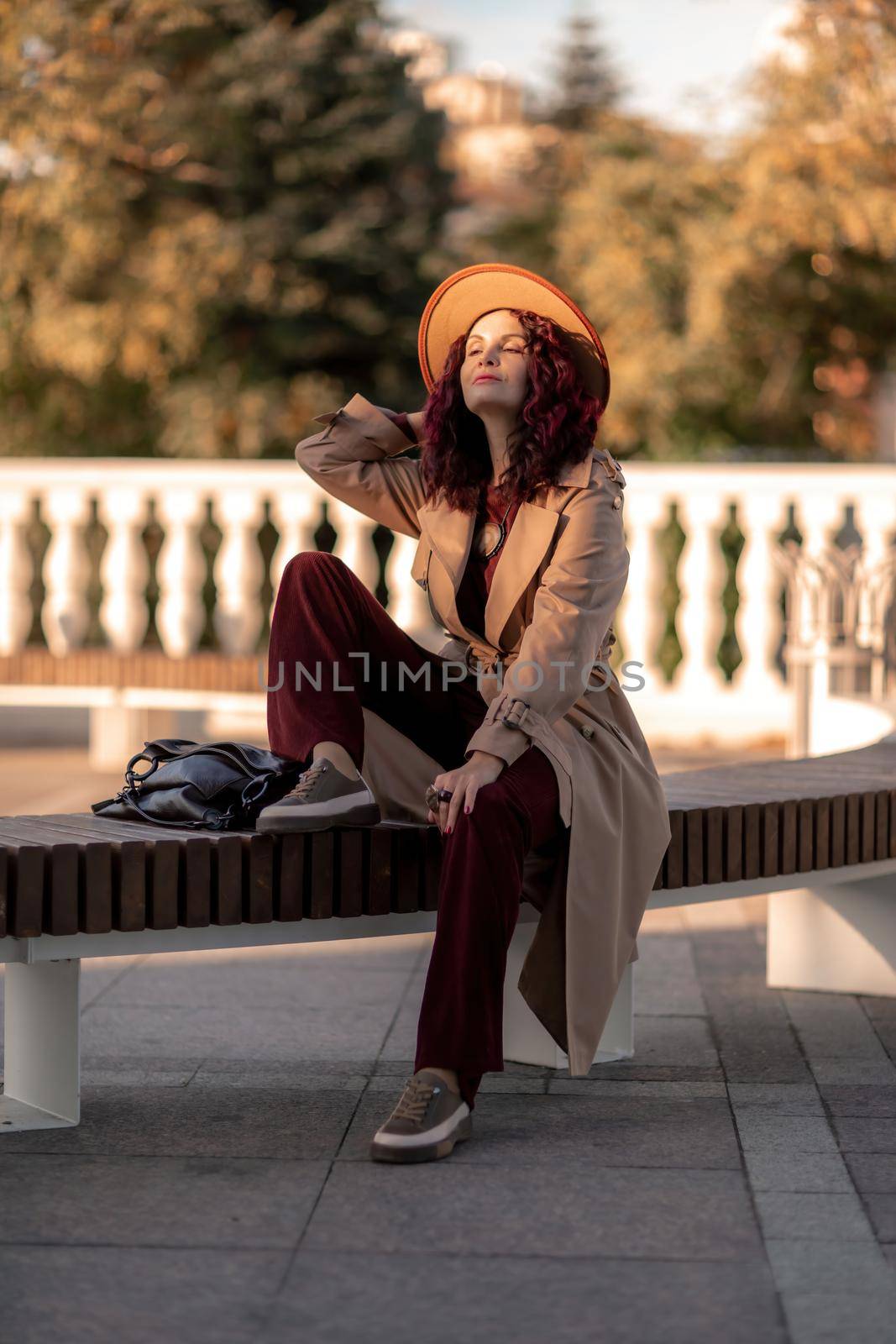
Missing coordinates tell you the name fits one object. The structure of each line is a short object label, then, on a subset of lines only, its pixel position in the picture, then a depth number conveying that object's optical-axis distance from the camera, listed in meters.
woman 6.73
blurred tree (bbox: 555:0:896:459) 33.34
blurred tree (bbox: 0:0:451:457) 40.16
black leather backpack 7.07
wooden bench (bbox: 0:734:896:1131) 6.54
